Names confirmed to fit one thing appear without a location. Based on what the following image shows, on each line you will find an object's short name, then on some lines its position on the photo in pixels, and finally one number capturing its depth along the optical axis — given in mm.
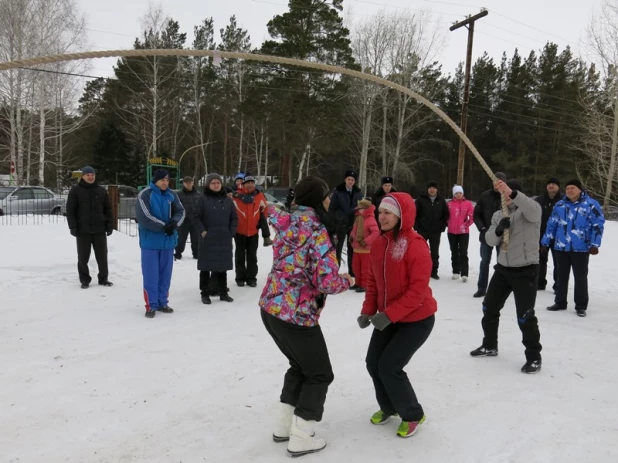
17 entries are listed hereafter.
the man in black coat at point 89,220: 7465
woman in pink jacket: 8969
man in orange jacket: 7859
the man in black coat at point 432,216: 8945
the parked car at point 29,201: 17688
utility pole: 18255
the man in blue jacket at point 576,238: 6574
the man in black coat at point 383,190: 7734
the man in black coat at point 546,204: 7816
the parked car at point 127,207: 19262
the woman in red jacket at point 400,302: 3057
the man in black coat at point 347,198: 7844
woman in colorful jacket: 2852
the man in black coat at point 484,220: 7688
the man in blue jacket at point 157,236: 6152
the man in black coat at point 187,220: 10273
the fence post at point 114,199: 12862
